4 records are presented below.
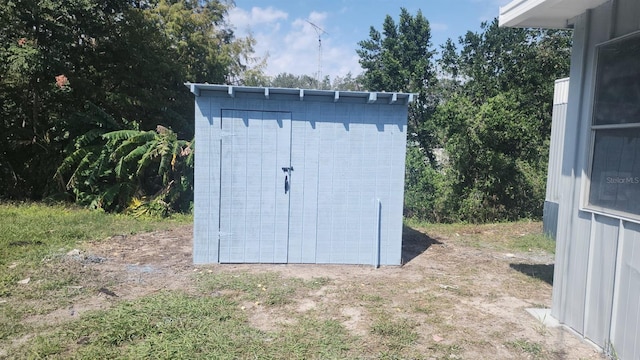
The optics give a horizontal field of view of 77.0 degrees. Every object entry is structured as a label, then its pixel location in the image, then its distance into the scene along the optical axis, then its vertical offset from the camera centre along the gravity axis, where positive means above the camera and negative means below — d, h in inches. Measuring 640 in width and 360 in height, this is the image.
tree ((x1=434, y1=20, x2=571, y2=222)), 415.8 +2.5
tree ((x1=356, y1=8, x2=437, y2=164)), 662.5 +151.0
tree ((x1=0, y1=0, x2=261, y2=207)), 394.0 +70.7
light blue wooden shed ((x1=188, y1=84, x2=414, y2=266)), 217.8 -12.0
